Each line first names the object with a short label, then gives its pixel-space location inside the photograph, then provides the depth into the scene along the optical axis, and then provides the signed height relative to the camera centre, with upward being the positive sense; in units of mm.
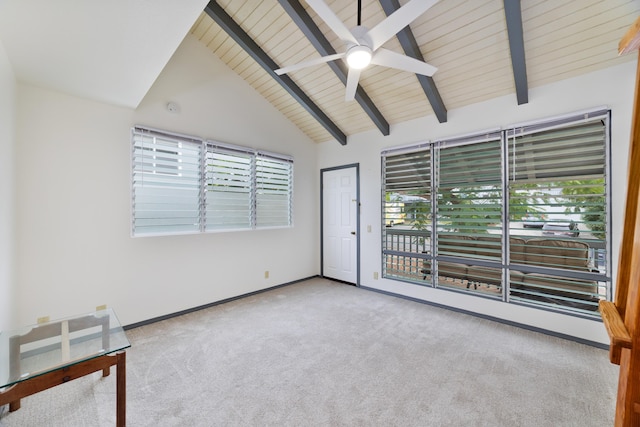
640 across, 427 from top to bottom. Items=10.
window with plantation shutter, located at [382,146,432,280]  3811 -29
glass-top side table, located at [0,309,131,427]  1457 -854
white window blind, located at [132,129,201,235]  3049 +353
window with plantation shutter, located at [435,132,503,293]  3221 +48
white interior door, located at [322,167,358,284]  4691 -208
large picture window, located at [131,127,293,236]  3090 +364
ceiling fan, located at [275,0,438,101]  1800 +1286
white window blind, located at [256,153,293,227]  4230 +364
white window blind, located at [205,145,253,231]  3643 +341
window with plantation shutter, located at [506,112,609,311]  2631 +37
